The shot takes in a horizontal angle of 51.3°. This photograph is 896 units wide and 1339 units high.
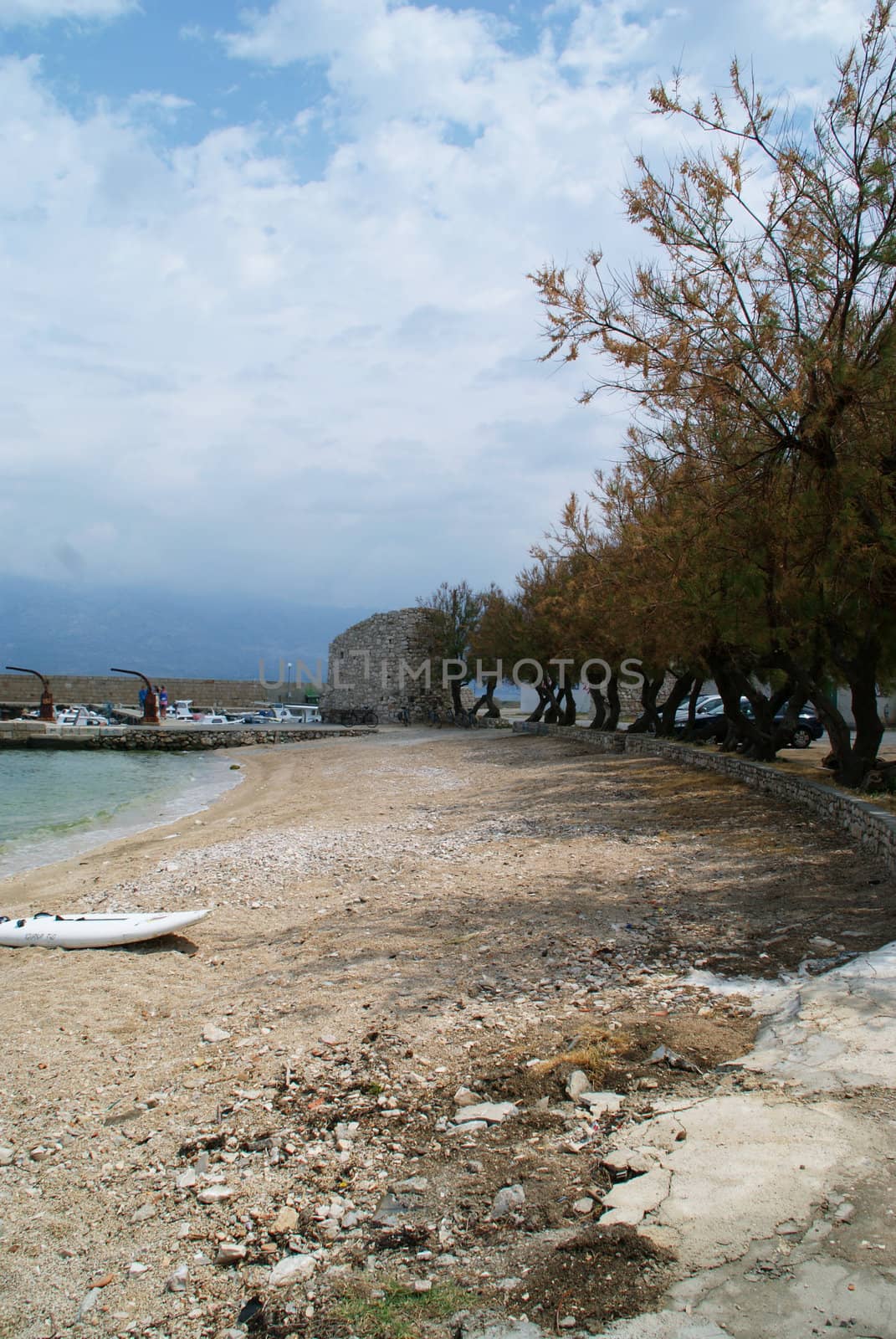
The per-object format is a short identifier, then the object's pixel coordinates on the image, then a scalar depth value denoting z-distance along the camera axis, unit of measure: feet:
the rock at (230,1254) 10.45
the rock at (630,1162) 11.02
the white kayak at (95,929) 25.41
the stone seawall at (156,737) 143.13
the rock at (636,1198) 10.02
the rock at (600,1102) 12.90
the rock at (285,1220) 11.00
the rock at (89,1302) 9.78
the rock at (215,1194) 11.76
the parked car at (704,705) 97.19
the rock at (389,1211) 10.89
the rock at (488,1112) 13.24
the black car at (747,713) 72.53
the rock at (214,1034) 17.62
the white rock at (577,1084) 13.57
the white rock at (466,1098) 13.83
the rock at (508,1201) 10.70
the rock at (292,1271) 9.93
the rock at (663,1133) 11.53
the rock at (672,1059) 14.04
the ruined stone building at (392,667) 164.35
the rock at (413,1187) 11.47
